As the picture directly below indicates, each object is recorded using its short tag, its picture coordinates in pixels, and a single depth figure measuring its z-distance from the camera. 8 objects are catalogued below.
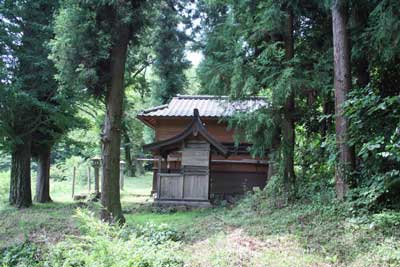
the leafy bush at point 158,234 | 6.24
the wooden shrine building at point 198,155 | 12.20
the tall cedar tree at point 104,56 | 7.81
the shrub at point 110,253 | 4.20
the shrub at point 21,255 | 6.00
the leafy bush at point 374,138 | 5.57
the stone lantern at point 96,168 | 15.11
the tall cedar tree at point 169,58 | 22.05
